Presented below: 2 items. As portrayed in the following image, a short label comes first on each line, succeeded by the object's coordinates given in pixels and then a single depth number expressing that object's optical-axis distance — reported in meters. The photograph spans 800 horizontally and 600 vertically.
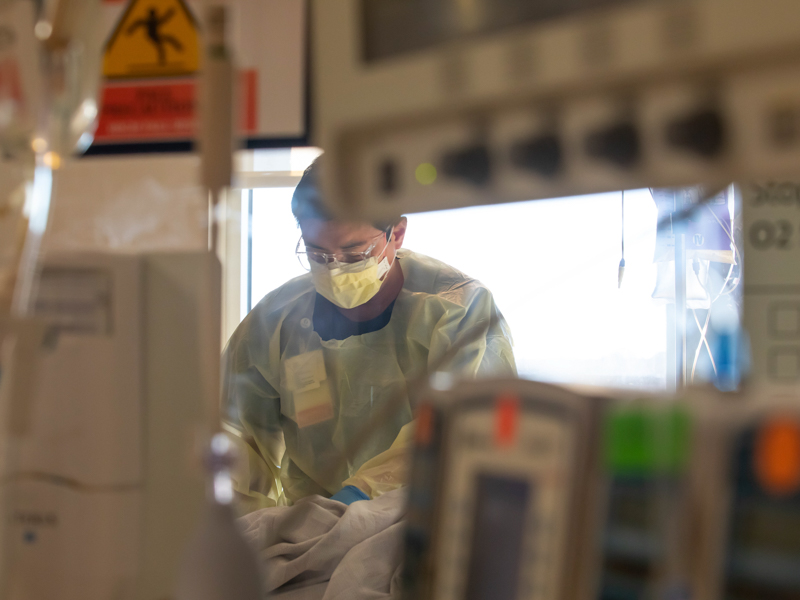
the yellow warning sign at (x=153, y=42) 1.09
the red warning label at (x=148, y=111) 1.26
